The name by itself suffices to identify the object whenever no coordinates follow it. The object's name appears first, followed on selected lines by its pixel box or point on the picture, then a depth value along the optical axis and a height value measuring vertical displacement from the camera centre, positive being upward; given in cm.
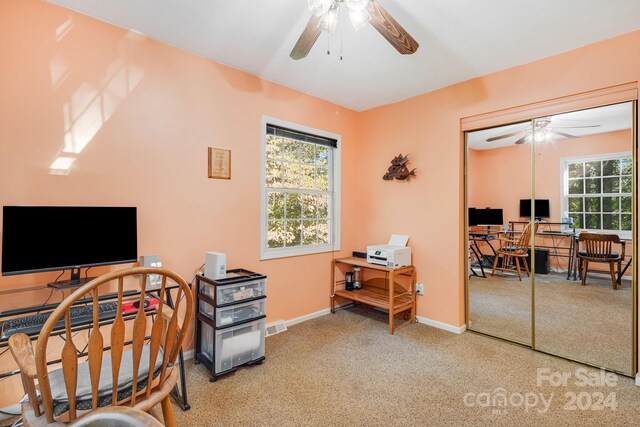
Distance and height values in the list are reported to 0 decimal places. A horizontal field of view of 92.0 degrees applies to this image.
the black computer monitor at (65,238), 173 -15
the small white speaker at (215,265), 239 -40
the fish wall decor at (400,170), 355 +52
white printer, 326 -43
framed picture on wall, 275 +46
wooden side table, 317 -92
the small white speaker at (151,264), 222 -37
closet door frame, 230 +87
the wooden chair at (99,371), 102 -59
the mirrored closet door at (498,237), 288 -22
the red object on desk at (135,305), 189 -59
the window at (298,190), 327 +28
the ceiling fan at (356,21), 164 +109
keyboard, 149 -56
